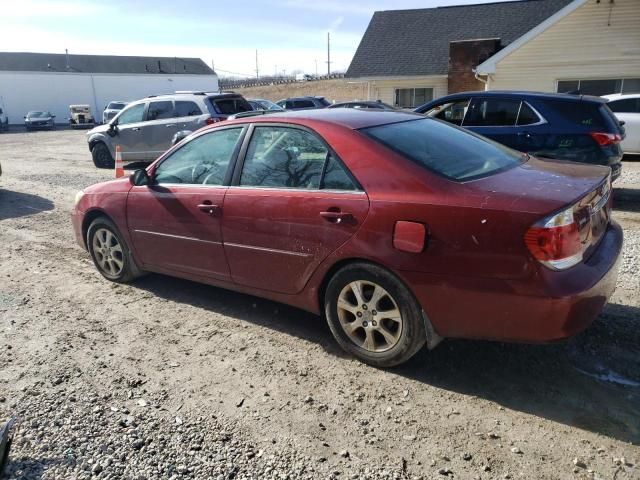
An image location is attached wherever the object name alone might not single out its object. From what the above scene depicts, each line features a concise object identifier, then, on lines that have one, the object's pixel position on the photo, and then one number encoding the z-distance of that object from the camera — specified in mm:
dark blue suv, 7105
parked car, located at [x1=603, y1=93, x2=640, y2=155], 11570
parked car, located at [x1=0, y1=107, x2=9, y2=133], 40469
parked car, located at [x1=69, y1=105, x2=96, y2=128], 41531
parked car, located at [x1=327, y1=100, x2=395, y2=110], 14953
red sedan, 2770
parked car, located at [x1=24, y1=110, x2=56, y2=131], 40438
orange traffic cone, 9938
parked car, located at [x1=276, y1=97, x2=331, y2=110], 22453
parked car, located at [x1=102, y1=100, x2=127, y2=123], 33250
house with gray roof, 16891
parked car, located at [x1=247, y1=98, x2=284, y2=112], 20642
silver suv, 11812
